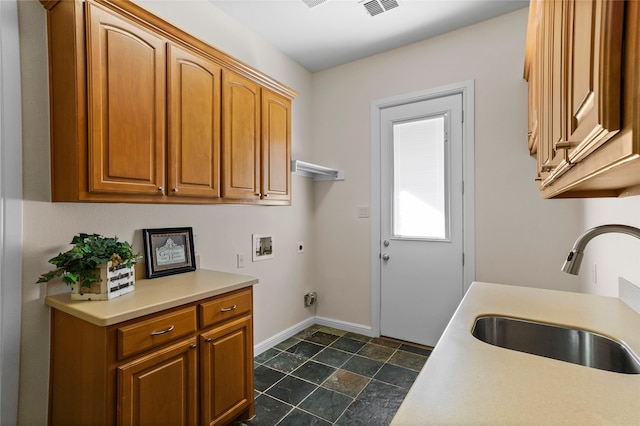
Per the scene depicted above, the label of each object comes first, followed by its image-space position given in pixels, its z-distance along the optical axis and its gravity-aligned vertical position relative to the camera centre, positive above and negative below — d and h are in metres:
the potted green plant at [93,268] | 1.45 -0.27
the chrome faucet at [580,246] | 0.94 -0.11
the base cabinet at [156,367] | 1.32 -0.76
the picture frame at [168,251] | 1.96 -0.26
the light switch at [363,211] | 3.23 +0.01
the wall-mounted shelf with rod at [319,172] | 2.85 +0.42
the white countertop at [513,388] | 0.68 -0.45
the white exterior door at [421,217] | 2.80 -0.05
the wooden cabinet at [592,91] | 0.39 +0.19
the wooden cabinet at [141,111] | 1.42 +0.55
